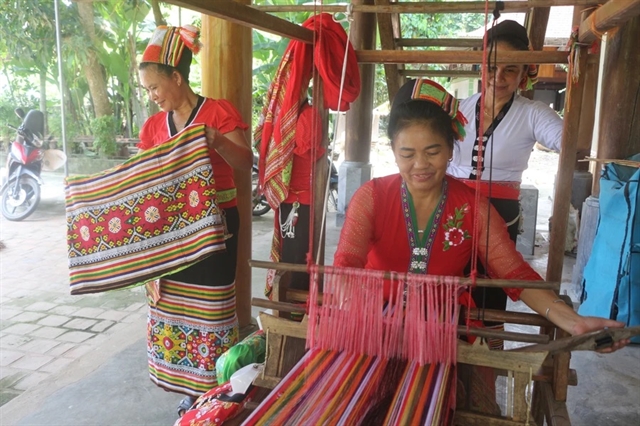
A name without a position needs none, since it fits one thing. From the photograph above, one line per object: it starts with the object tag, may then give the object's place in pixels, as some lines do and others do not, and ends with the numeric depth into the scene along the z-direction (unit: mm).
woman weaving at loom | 1691
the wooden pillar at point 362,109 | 5863
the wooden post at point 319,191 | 1945
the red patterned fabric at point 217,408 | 1438
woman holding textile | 2170
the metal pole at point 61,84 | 3954
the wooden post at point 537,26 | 3688
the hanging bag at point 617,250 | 3188
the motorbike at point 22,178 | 7324
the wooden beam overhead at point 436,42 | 3930
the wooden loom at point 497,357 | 1338
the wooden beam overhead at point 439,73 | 4449
